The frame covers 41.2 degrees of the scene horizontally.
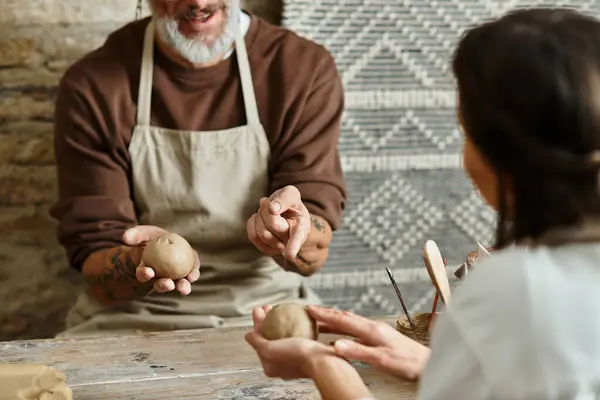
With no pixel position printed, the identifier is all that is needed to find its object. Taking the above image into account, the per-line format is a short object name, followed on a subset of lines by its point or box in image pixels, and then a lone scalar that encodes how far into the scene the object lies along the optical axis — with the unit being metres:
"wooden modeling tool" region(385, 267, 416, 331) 1.26
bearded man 1.78
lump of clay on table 1.03
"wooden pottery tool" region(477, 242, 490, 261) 1.18
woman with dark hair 0.73
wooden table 1.15
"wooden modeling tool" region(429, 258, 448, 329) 1.21
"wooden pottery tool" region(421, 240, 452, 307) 1.17
